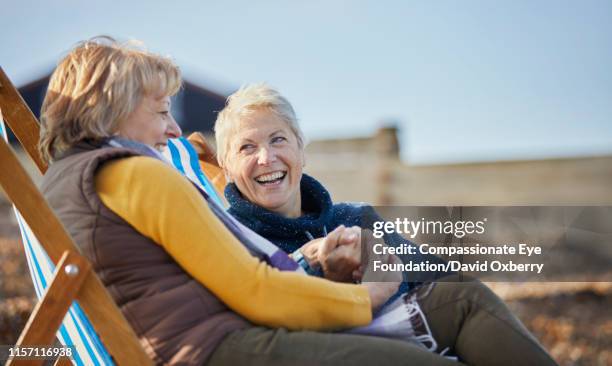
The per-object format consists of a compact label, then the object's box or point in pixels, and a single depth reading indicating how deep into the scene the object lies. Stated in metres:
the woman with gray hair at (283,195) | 2.68
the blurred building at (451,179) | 11.16
